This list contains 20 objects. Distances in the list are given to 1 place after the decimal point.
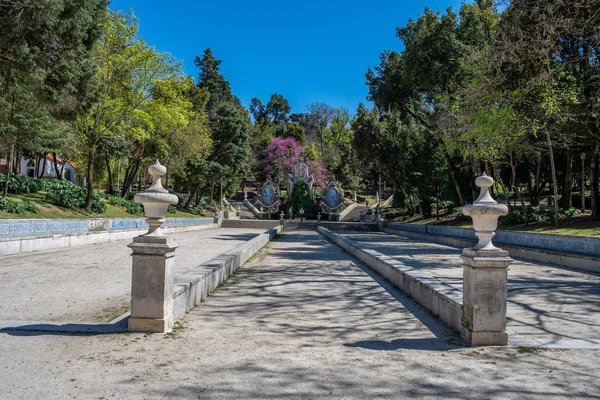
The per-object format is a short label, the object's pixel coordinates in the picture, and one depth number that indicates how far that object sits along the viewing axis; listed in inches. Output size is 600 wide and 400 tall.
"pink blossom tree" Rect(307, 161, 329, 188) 2417.6
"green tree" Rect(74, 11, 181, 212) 1016.2
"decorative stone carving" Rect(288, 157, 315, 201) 2128.4
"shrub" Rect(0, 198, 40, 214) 778.8
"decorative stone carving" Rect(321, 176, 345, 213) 2091.5
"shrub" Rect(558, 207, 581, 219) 803.3
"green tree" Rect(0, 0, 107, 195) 550.9
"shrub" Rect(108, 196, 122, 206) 1291.8
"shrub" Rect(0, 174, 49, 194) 1000.2
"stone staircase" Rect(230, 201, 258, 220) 2180.6
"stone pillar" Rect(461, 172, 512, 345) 194.9
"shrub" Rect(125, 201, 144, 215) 1279.5
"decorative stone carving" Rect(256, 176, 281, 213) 2122.3
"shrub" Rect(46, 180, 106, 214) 991.6
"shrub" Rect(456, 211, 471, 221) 1113.4
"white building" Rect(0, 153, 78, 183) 1936.9
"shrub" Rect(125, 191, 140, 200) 1549.8
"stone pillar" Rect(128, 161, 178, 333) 202.4
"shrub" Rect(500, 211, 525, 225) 874.0
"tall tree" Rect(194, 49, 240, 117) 2288.4
